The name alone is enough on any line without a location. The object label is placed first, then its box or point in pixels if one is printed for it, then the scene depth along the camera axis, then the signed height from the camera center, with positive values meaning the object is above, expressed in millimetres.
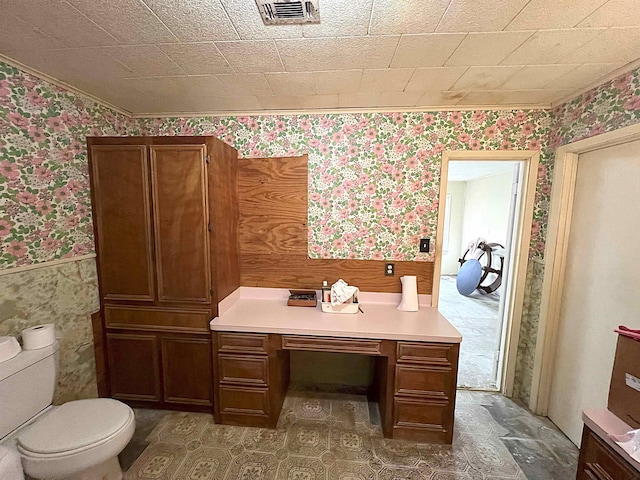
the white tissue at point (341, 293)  2076 -602
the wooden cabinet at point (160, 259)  1884 -355
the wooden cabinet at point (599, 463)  990 -937
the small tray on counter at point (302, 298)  2209 -703
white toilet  1265 -1101
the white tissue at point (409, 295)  2174 -636
